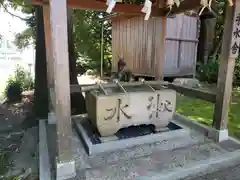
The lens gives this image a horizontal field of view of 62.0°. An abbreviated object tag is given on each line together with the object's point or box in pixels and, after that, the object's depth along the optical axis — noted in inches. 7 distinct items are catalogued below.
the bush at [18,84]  274.8
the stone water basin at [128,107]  109.0
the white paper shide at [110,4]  77.6
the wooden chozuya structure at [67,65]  76.0
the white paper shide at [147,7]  81.7
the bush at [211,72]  297.6
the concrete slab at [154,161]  89.3
